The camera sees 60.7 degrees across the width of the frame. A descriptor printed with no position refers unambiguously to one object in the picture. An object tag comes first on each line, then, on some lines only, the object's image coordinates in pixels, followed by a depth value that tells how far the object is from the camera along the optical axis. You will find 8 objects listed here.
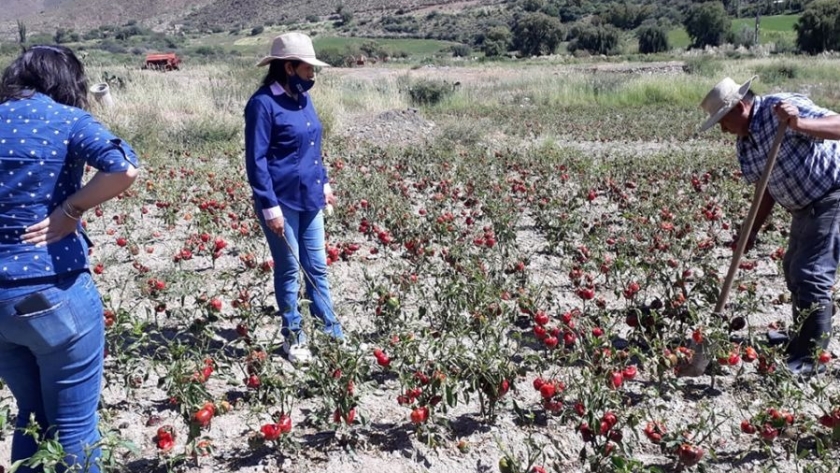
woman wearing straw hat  3.52
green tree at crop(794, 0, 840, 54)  40.56
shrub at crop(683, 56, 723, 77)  26.76
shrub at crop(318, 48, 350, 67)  43.84
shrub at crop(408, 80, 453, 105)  20.66
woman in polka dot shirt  2.13
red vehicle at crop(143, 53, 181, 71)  31.38
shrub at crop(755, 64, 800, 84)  25.61
